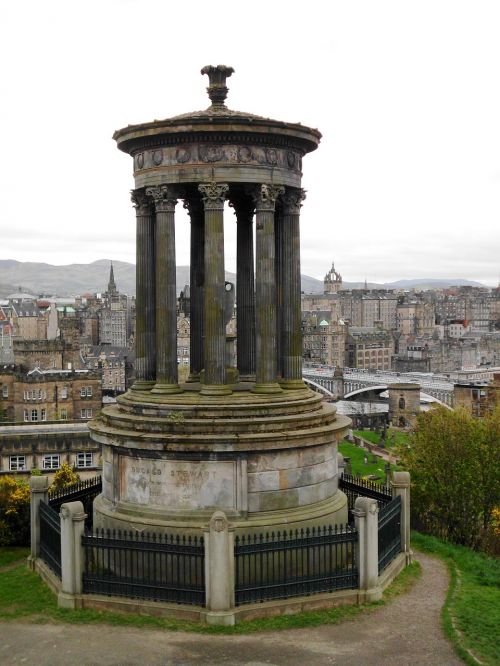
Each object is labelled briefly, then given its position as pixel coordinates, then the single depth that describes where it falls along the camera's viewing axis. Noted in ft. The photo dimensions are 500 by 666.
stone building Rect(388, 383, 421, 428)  380.68
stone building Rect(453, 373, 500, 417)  308.60
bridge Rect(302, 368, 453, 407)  463.01
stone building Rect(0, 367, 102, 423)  267.59
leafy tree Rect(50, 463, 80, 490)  105.77
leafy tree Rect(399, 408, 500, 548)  101.35
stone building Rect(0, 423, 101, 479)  162.30
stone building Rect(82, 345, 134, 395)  428.97
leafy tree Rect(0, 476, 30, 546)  84.64
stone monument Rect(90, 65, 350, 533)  63.52
